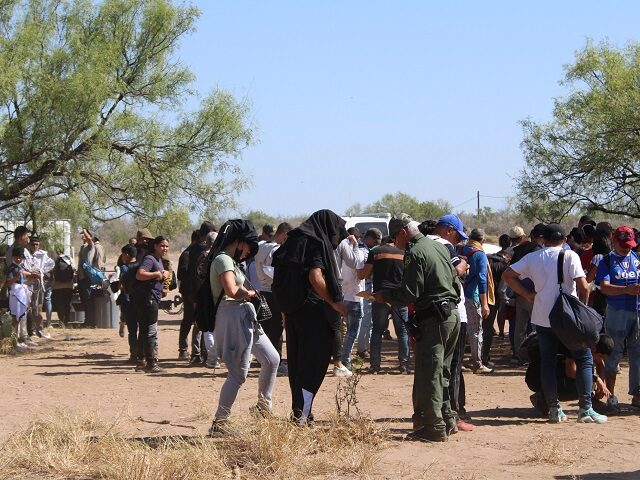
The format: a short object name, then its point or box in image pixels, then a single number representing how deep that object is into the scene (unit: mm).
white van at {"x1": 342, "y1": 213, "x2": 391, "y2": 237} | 22594
